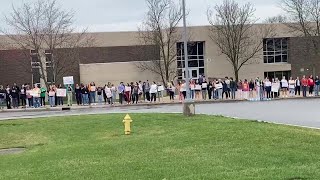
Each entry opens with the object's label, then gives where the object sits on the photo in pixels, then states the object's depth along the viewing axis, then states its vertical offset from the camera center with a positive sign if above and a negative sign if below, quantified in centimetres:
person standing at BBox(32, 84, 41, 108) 3884 -121
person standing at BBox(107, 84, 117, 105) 4062 -113
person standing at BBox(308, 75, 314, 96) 4250 -77
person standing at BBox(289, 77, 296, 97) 4294 -83
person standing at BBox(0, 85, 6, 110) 3947 -116
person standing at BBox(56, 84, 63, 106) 4088 -156
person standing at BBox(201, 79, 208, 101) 4119 -95
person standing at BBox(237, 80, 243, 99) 4212 -121
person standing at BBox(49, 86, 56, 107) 3912 -116
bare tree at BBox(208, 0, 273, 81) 5859 +482
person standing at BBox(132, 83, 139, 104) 4019 -119
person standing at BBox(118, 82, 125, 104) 4009 -93
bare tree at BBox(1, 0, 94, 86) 4816 +397
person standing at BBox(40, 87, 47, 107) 3953 -116
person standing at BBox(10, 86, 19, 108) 3947 -111
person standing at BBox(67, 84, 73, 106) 3943 -121
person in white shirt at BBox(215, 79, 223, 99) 4078 -81
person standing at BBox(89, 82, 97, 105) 4022 -105
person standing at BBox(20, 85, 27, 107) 3917 -97
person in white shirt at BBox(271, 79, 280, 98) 4102 -92
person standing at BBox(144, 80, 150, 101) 4153 -93
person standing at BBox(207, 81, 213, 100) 4106 -104
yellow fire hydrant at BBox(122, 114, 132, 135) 1722 -158
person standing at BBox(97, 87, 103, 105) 4067 -110
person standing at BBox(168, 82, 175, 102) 4188 -107
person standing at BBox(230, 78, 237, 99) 4150 -95
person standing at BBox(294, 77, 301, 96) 4322 -101
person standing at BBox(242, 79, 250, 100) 4131 -103
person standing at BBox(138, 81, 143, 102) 4118 -84
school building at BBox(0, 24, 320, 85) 5731 +207
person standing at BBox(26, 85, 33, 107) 3869 -119
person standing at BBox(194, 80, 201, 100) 4121 -94
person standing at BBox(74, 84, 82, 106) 4012 -117
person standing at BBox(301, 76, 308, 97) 4166 -91
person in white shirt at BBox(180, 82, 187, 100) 4012 -96
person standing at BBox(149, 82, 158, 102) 4091 -101
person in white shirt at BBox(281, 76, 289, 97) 4228 -97
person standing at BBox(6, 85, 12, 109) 3900 -124
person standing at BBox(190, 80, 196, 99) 4065 -91
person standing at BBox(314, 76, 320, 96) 4234 -95
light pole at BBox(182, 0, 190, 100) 2331 +127
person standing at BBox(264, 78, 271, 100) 4078 -82
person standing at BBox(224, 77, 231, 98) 4147 -96
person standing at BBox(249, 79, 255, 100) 4181 -98
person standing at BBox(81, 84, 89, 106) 3997 -118
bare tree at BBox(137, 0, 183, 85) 5692 +435
